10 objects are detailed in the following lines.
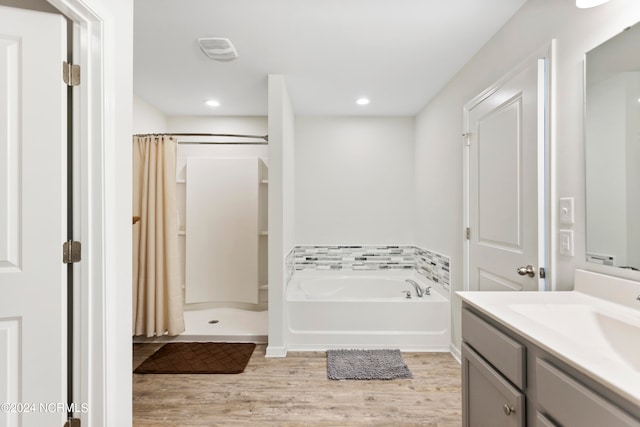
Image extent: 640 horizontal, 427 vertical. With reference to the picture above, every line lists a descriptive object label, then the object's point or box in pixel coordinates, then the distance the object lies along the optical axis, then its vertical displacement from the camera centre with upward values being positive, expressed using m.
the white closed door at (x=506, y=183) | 1.60 +0.17
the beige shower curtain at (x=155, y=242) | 2.86 -0.27
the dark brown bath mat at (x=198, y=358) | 2.42 -1.22
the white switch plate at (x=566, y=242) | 1.42 -0.14
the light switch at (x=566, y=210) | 1.43 +0.01
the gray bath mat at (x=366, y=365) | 2.31 -1.20
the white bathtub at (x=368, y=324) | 2.78 -1.00
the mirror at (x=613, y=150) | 1.14 +0.24
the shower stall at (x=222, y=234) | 3.75 -0.26
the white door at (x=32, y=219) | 1.15 -0.02
